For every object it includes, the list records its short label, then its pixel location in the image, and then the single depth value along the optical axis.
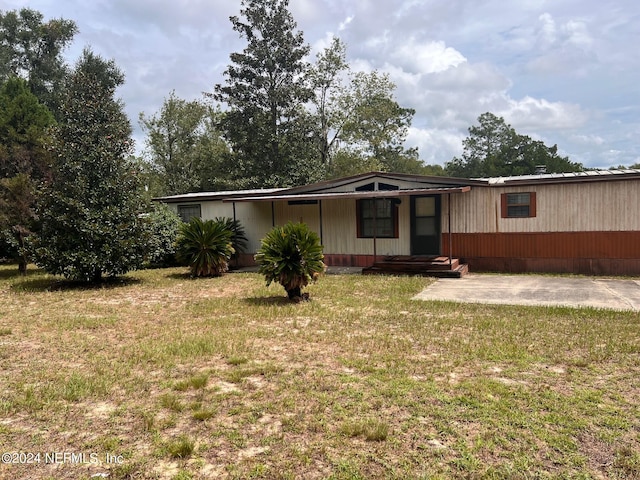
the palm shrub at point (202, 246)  11.17
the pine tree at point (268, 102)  23.98
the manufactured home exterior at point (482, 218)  10.02
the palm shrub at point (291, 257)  7.47
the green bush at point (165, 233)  13.59
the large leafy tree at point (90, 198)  9.53
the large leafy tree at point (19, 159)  10.76
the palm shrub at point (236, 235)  13.43
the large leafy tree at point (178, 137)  29.55
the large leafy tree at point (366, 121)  27.55
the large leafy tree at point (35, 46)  26.86
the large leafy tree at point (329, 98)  27.02
